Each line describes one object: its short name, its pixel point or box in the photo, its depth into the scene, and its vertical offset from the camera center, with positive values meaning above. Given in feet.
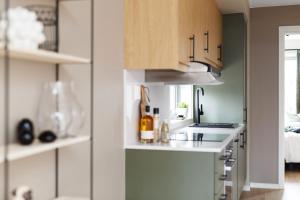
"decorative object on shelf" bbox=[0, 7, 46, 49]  4.20 +0.81
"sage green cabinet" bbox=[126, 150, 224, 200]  8.28 -1.55
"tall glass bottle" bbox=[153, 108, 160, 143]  9.35 -0.50
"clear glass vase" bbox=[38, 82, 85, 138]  5.17 -0.12
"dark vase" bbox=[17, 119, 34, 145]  4.54 -0.35
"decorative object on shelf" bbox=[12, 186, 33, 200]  4.74 -1.11
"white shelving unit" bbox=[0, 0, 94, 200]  4.07 -0.47
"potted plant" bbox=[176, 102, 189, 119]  15.37 -0.27
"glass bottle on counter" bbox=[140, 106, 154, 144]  9.12 -0.61
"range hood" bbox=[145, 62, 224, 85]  10.07 +0.73
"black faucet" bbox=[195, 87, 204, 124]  16.03 -0.18
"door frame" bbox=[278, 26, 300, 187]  17.85 -0.02
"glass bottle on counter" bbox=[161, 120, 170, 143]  9.41 -0.72
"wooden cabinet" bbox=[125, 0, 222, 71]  8.29 +1.48
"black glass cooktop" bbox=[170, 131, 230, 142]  10.01 -0.90
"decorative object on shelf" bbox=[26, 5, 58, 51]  5.36 +1.13
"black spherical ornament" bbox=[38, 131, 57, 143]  4.74 -0.42
